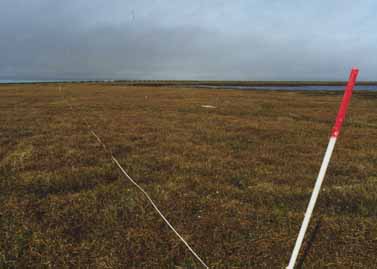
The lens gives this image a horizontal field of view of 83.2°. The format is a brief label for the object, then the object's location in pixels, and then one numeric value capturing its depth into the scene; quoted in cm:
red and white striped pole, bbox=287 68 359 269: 236
